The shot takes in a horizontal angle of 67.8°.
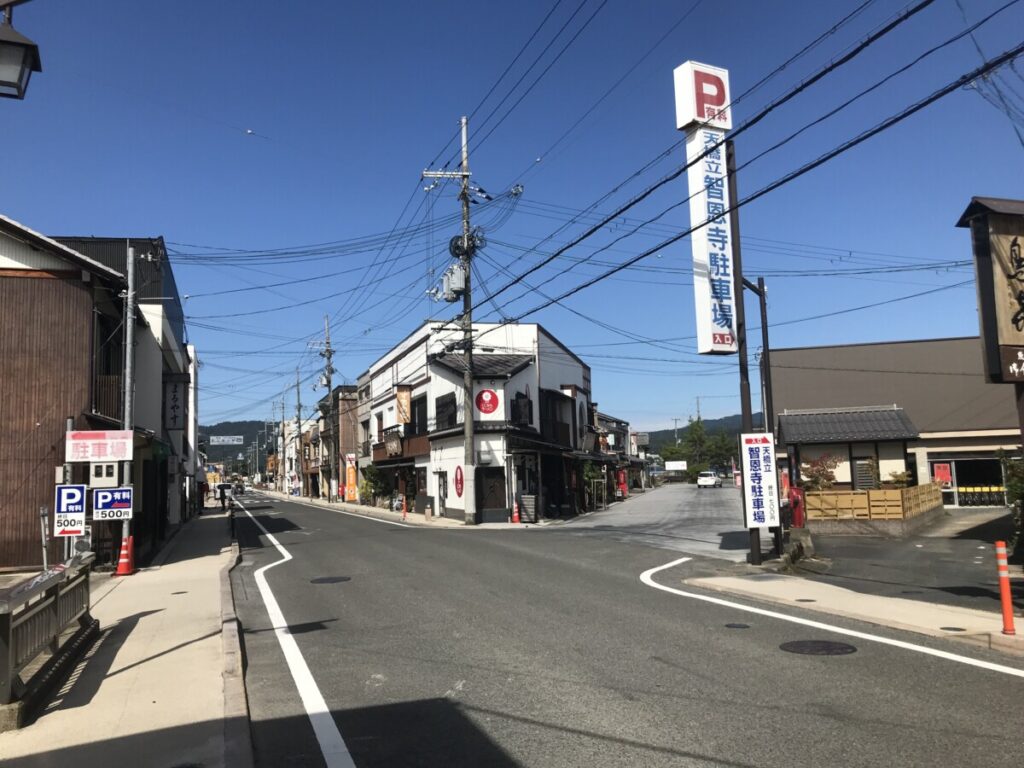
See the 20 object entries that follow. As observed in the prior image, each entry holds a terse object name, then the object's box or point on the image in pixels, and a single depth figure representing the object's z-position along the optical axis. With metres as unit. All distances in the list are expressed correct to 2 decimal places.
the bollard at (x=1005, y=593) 8.47
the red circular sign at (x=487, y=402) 35.72
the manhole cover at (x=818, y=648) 8.16
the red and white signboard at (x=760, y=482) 16.33
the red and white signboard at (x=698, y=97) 16.05
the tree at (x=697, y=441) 111.88
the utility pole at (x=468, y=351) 32.50
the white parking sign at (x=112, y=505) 16.17
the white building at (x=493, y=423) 35.00
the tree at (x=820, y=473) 25.93
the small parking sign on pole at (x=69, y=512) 13.62
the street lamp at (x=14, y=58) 5.42
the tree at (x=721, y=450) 115.73
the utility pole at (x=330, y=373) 58.18
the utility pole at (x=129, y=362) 17.22
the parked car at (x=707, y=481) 75.97
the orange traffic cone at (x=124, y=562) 17.22
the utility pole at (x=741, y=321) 16.25
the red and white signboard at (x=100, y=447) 16.67
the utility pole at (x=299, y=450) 79.06
